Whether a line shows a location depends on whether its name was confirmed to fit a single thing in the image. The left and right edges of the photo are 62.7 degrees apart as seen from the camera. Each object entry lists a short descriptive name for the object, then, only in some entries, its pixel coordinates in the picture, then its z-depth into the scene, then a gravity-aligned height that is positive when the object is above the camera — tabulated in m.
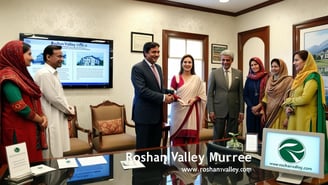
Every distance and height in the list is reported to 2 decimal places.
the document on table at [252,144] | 1.85 -0.36
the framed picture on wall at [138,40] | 4.00 +0.77
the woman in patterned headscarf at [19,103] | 1.72 -0.08
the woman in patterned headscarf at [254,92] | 3.27 -0.01
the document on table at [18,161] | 1.24 -0.33
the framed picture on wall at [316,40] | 3.46 +0.69
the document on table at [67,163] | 1.48 -0.41
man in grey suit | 3.05 -0.08
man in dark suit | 2.53 -0.09
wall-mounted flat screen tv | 3.35 +0.43
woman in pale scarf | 2.87 -0.16
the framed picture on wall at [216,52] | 4.75 +0.70
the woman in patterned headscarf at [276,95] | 2.90 -0.04
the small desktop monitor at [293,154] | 1.26 -0.30
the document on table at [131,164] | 1.49 -0.42
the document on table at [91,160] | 1.57 -0.42
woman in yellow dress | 2.50 -0.08
